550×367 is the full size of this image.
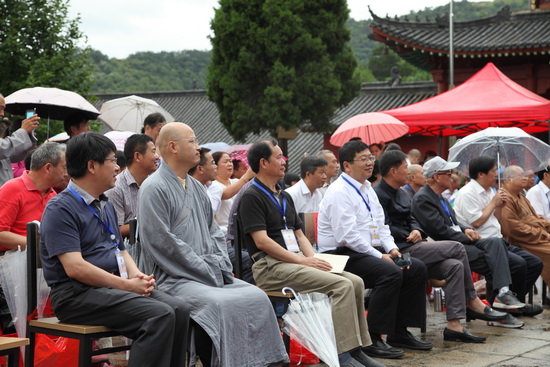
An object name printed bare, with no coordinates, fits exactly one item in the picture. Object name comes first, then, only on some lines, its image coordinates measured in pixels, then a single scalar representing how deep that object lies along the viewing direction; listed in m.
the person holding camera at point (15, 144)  5.68
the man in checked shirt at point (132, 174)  5.57
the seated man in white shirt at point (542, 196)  8.90
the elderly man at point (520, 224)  8.16
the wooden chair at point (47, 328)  3.89
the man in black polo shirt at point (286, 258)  5.24
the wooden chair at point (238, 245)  5.54
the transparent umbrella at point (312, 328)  4.89
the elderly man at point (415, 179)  7.93
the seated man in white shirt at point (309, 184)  7.60
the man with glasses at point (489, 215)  7.64
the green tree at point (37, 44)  12.25
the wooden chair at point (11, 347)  3.48
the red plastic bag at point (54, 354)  4.43
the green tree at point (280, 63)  18.14
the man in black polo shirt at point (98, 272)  3.89
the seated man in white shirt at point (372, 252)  5.99
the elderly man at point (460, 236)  7.17
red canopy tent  10.94
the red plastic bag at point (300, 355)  5.61
